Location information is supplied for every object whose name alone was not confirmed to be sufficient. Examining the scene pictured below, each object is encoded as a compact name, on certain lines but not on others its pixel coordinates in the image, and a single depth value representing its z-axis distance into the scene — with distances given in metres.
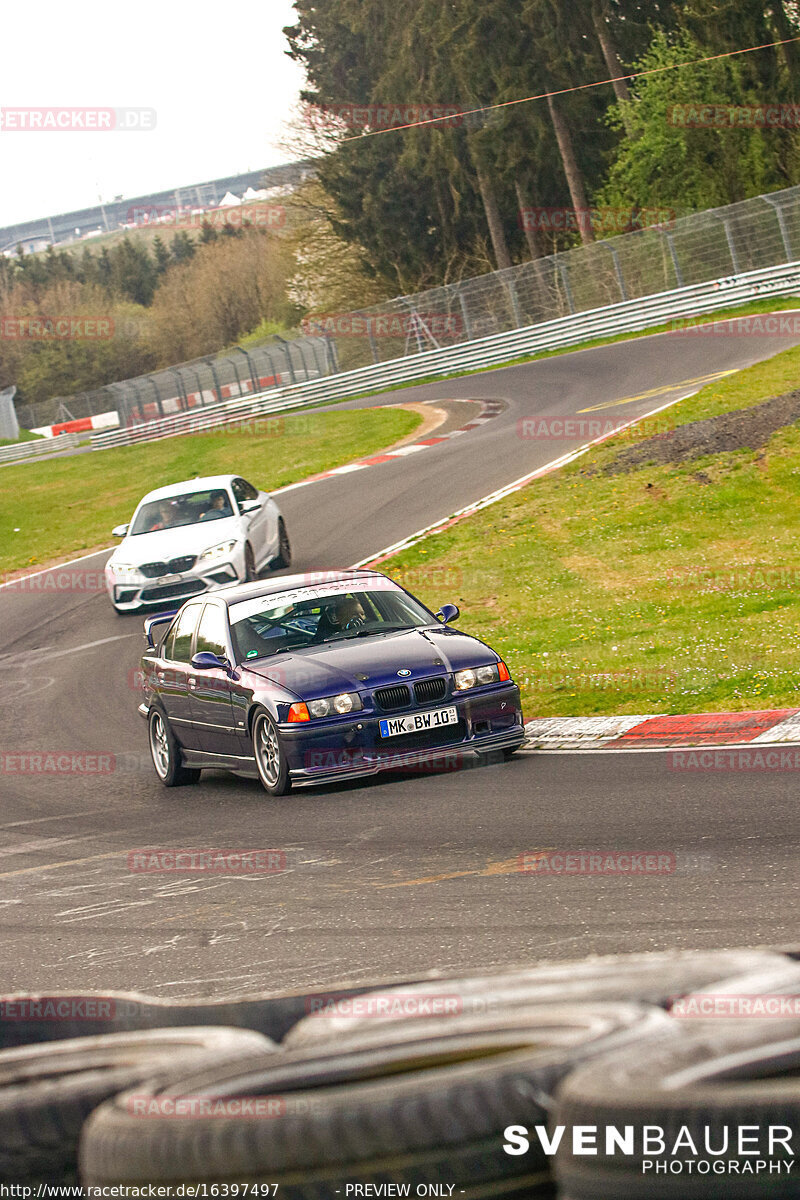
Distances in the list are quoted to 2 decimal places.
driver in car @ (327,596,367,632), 21.97
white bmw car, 37.91
